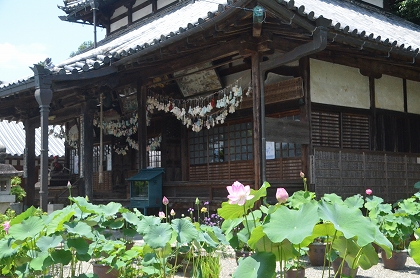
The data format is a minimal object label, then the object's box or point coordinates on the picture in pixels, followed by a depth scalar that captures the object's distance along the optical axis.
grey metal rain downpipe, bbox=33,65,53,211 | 8.05
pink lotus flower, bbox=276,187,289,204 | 3.19
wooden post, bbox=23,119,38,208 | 12.34
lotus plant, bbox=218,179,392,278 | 2.78
